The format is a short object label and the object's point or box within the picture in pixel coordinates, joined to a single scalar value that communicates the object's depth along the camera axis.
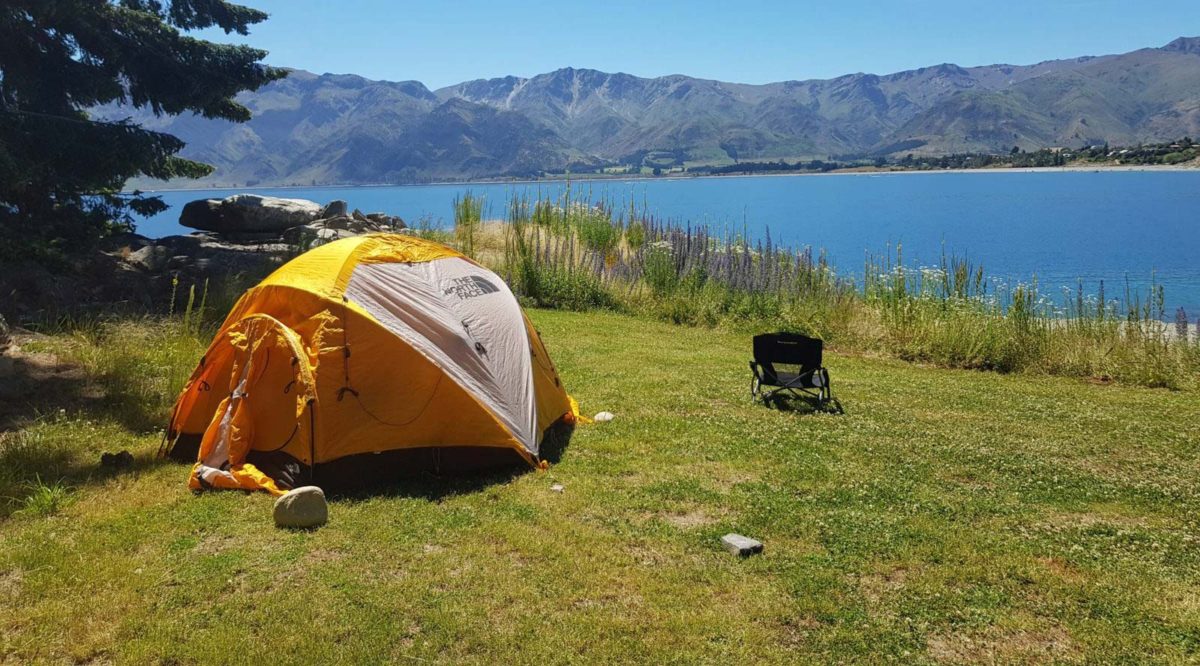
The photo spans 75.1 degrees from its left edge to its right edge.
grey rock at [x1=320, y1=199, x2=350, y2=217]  20.86
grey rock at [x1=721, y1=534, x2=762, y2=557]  5.56
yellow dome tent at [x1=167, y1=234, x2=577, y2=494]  6.93
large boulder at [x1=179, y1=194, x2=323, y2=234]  18.98
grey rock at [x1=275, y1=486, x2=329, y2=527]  6.04
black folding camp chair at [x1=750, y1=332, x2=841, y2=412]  9.93
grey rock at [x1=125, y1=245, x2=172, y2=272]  15.52
